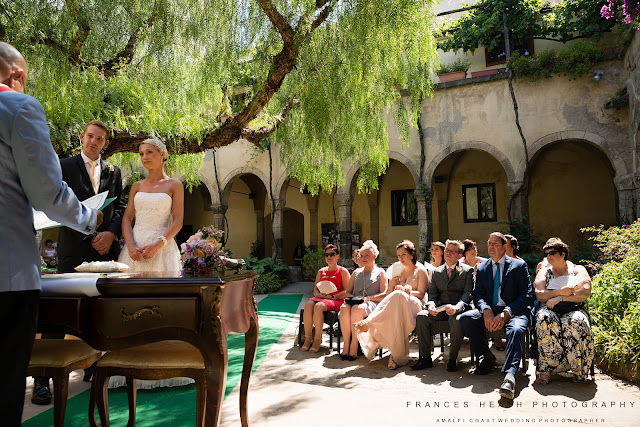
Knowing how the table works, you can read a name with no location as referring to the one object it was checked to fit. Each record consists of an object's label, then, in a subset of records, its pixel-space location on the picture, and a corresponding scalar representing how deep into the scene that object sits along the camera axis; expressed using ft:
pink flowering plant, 20.89
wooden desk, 7.06
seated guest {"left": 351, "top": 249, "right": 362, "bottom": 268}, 20.42
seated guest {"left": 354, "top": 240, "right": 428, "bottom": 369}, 17.46
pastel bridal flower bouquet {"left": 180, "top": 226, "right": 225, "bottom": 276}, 8.47
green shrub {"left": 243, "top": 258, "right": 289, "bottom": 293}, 44.29
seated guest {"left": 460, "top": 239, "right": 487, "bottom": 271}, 21.11
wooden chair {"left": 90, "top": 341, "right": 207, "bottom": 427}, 8.37
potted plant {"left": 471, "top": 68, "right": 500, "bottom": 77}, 44.57
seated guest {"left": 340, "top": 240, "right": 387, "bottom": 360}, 18.52
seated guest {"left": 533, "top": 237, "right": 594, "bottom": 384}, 14.52
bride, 11.71
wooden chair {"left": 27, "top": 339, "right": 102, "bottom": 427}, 8.16
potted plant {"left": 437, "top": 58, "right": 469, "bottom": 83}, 44.29
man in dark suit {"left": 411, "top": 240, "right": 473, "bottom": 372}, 16.56
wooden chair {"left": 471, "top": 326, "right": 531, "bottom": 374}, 15.67
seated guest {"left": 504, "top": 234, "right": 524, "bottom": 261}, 17.60
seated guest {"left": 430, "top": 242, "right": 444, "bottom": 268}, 21.17
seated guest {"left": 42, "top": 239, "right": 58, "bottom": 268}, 46.17
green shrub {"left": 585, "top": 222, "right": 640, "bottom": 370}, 15.12
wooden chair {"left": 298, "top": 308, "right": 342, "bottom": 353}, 19.62
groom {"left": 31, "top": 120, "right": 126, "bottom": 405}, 12.14
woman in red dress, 19.89
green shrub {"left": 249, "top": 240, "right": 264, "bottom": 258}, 60.54
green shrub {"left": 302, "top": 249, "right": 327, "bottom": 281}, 48.67
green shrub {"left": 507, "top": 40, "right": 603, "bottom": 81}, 37.88
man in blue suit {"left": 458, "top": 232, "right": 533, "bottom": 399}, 15.81
